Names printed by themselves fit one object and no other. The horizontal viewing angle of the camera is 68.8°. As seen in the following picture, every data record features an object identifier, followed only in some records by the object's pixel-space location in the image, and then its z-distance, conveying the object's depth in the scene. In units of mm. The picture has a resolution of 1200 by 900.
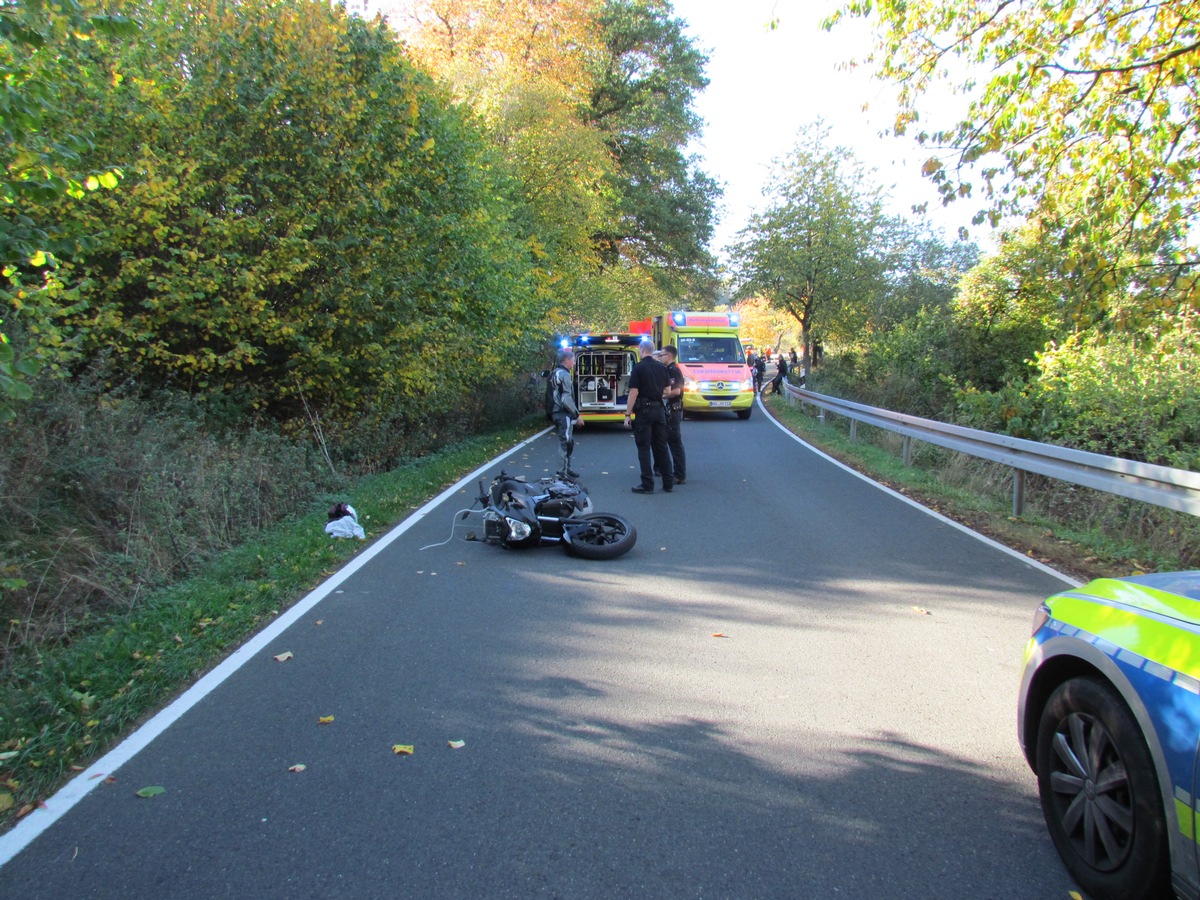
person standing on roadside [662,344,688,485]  11977
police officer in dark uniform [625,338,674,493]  11469
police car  2461
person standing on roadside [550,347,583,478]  12166
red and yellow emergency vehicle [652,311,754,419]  24953
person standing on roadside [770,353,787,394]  37062
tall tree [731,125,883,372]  36094
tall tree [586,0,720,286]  34875
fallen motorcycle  7816
